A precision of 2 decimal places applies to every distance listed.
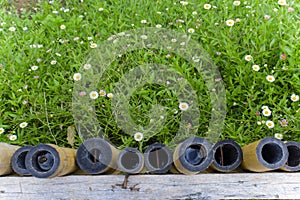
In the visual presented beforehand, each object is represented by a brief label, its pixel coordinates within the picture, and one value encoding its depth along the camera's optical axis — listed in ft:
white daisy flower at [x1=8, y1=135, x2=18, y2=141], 8.25
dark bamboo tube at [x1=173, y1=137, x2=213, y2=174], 5.68
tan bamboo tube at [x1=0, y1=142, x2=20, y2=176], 6.15
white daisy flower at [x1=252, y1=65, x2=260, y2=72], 8.49
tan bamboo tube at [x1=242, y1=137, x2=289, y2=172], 5.61
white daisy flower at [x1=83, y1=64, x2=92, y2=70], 9.05
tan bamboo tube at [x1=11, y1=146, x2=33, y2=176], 6.08
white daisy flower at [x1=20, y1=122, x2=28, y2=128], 8.43
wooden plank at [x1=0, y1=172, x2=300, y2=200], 6.09
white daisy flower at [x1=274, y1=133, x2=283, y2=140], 7.80
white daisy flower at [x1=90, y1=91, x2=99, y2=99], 8.59
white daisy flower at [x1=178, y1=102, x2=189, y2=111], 8.34
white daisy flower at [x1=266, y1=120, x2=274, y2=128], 7.98
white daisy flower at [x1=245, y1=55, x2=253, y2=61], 8.74
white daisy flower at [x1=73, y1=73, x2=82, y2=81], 8.92
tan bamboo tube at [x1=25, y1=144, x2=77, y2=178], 5.67
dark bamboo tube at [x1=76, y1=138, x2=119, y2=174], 6.06
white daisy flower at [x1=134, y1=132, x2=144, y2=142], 7.92
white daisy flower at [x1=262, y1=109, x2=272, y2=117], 8.10
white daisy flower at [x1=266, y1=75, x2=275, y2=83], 8.41
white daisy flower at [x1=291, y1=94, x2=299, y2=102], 8.22
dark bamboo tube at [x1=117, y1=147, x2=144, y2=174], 6.03
